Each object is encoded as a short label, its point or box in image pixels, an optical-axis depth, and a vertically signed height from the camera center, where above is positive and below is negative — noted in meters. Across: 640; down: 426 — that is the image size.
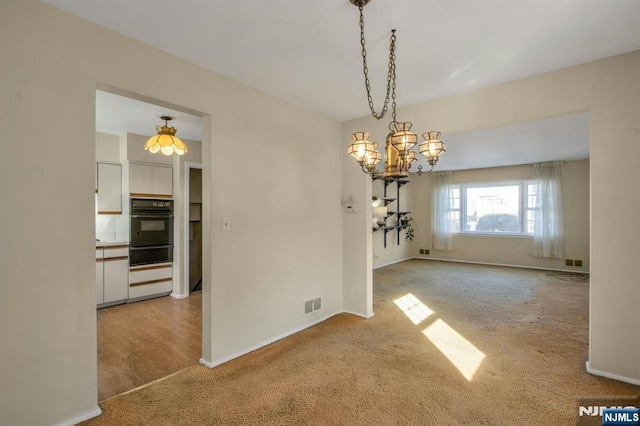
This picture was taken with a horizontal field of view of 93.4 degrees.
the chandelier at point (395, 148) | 1.78 +0.41
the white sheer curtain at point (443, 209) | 7.91 +0.11
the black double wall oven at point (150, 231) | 4.34 -0.28
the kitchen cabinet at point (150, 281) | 4.36 -1.02
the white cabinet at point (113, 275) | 4.06 -0.86
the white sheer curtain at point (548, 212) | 6.52 +0.03
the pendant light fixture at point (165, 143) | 3.24 +0.76
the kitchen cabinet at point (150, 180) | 4.35 +0.49
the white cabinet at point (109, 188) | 4.28 +0.36
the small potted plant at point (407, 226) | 7.96 -0.34
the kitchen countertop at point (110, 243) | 4.06 -0.41
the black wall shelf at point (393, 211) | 7.27 +0.05
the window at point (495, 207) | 7.03 +0.15
